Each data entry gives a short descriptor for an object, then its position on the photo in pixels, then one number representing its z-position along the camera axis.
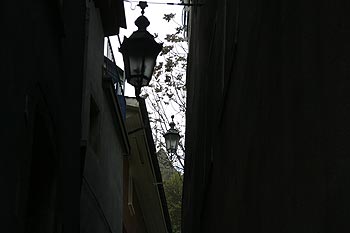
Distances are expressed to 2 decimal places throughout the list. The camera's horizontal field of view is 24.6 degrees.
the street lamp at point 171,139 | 20.60
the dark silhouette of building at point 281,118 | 3.39
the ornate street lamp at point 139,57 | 10.24
